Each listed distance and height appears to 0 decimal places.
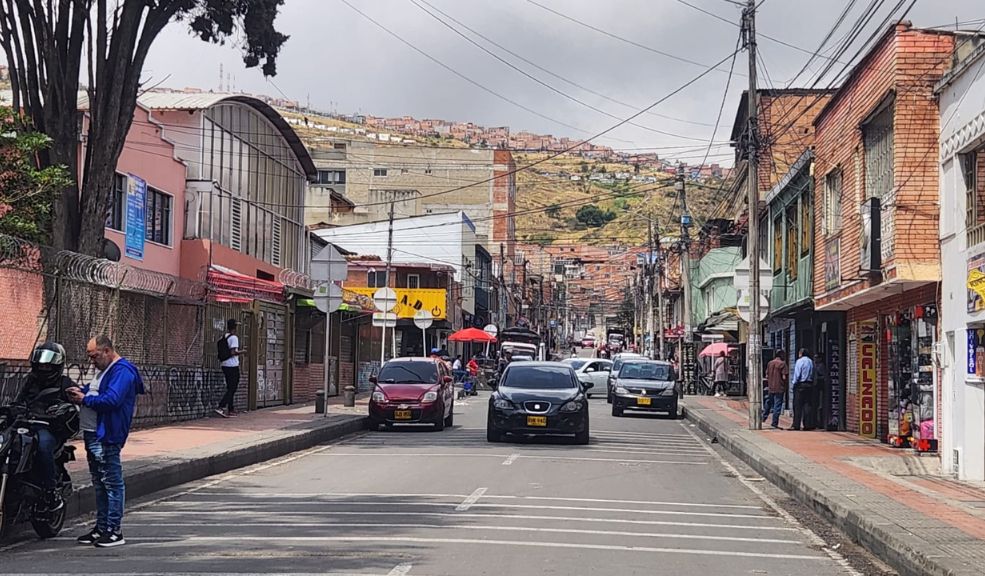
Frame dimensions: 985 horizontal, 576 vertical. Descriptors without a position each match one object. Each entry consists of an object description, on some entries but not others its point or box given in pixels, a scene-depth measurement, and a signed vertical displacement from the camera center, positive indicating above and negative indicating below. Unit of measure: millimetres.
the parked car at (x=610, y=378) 44562 -256
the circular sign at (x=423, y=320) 38875 +1601
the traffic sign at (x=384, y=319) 33988 +1446
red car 25641 -526
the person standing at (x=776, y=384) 28609 -282
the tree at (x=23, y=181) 17125 +2692
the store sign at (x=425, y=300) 66625 +3832
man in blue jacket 10359 -534
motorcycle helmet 10719 +48
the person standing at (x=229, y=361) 25719 +146
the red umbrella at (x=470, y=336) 58312 +1631
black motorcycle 10109 -932
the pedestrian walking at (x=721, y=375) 50531 -135
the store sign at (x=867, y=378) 24906 -104
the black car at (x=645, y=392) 34344 -609
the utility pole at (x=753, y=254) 26594 +2588
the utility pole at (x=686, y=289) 49319 +3545
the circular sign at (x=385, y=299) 33094 +1922
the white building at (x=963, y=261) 16062 +1545
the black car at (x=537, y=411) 22656 -759
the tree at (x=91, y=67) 19406 +4930
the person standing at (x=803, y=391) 26688 -418
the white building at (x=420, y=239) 76562 +8364
